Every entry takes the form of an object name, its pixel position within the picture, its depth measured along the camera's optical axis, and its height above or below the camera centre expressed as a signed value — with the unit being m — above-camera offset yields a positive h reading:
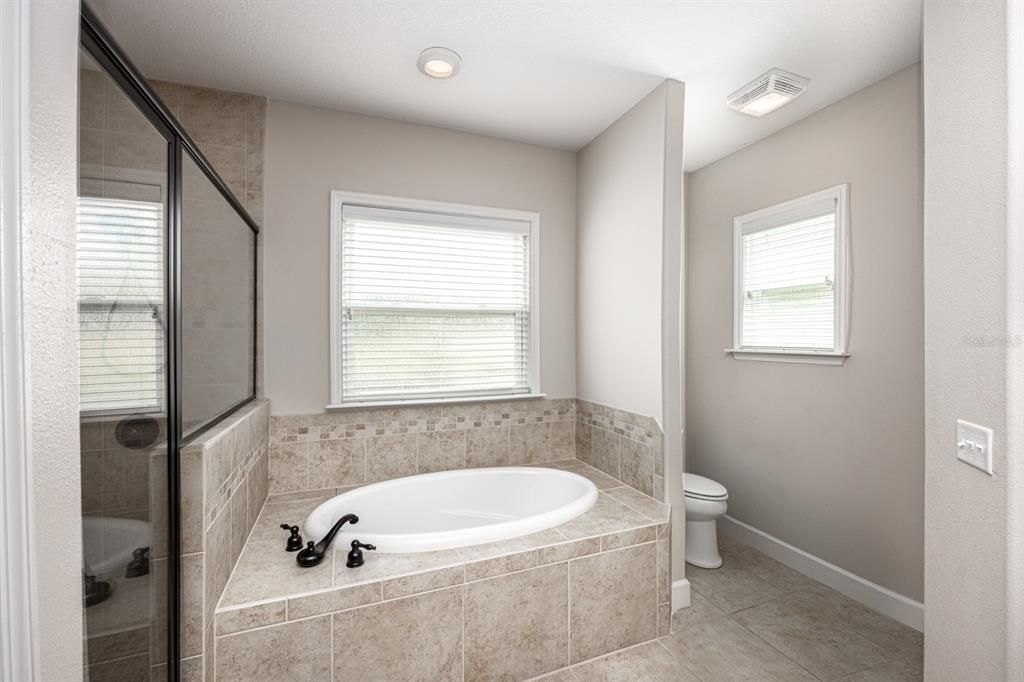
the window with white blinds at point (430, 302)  2.62 +0.22
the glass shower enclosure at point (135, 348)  0.93 -0.02
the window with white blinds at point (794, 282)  2.47 +0.33
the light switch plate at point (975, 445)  1.13 -0.28
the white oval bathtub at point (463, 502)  2.19 -0.89
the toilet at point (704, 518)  2.66 -1.07
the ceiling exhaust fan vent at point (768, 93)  2.19 +1.22
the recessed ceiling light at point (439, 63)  2.05 +1.27
